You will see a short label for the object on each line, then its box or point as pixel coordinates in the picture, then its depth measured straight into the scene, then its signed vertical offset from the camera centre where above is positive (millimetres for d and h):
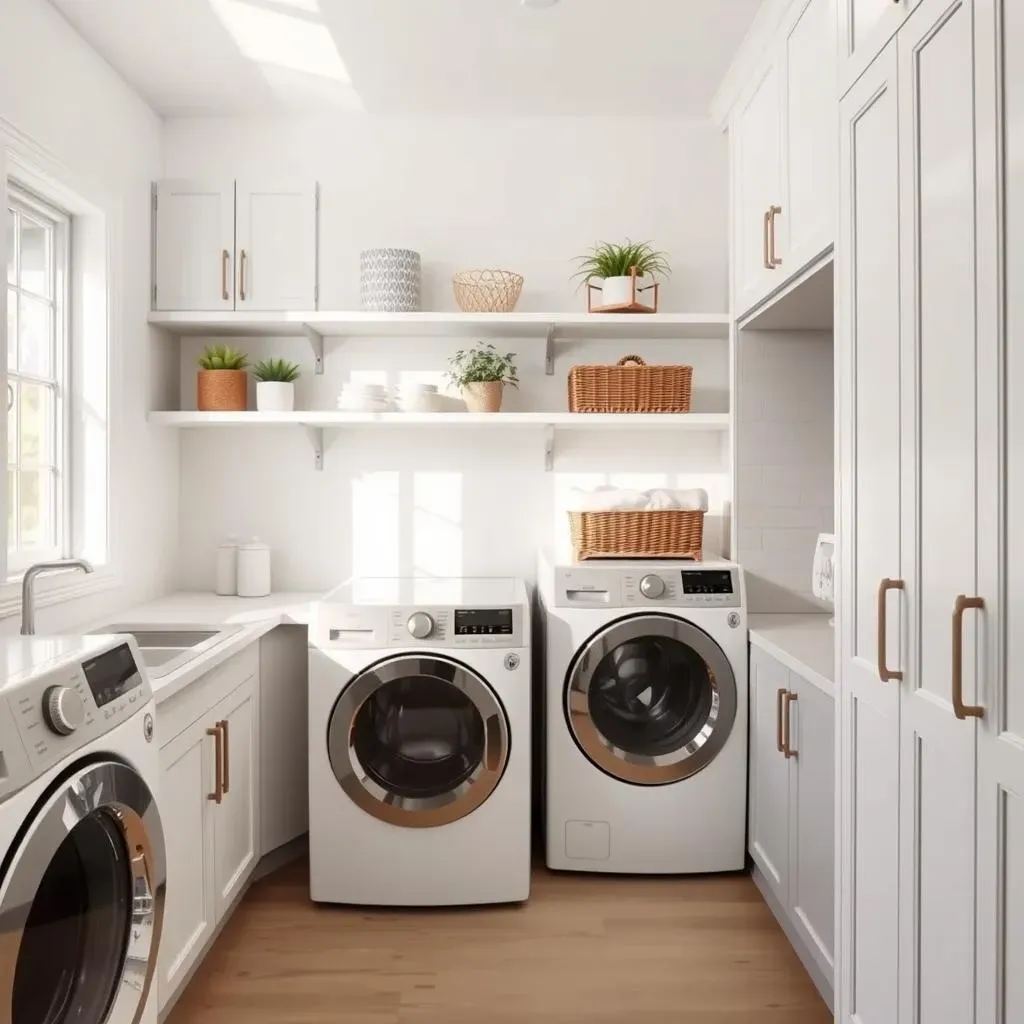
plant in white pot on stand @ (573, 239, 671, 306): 3043 +892
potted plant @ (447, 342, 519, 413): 3086 +470
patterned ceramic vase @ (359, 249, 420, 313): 3080 +813
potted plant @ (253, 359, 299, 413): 3096 +450
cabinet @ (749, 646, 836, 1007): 2092 -755
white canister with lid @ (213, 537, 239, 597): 3174 -201
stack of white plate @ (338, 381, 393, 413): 3068 +409
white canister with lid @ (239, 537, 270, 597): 3141 -192
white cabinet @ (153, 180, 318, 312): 3117 +953
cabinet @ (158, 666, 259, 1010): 1978 -773
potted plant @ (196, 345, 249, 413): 3100 +465
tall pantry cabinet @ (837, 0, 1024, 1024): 1146 -6
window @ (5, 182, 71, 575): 2502 +393
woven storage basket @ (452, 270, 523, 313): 3092 +789
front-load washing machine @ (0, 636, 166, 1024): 1203 -486
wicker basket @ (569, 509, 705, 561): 2910 -52
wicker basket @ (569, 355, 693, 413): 3049 +445
